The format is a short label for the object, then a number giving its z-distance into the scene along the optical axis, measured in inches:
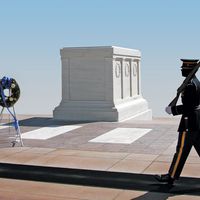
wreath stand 621.4
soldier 368.2
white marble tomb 894.5
